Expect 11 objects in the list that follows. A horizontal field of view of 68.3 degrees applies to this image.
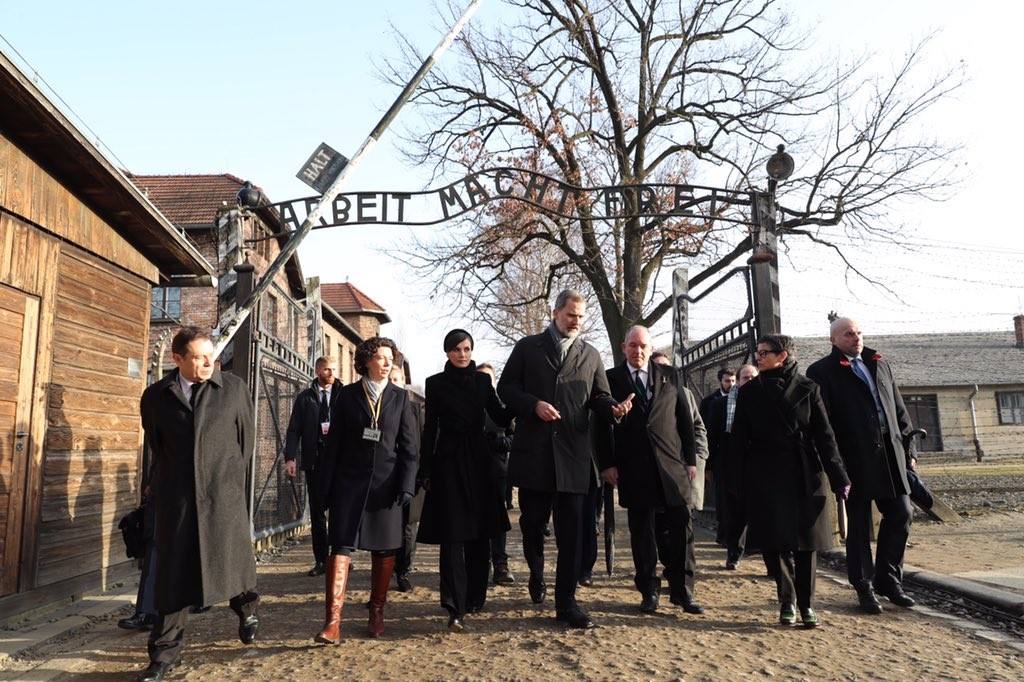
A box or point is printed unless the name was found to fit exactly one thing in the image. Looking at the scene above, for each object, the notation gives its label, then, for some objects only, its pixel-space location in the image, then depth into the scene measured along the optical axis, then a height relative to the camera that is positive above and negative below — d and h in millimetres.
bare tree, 19641 +8326
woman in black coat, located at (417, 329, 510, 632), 5133 -108
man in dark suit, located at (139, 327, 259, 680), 4086 -158
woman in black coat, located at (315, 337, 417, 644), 4707 -90
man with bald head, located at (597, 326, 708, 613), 5359 -56
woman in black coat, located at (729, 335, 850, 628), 5043 -107
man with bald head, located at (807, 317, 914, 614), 5547 -5
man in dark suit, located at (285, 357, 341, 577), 7793 +336
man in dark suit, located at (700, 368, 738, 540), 8203 +277
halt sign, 8680 +3352
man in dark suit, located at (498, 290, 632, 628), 5051 +211
